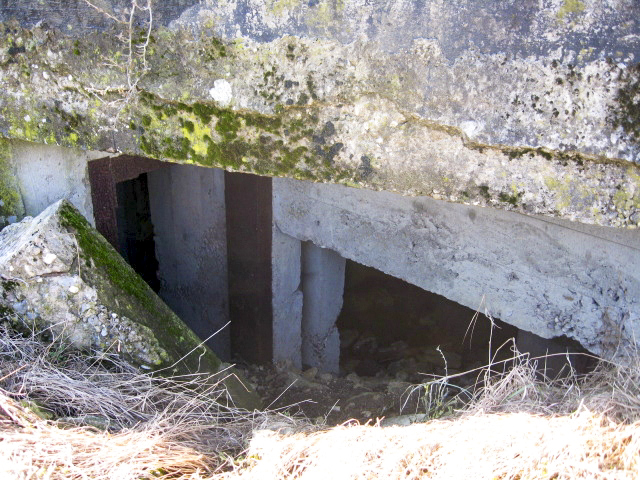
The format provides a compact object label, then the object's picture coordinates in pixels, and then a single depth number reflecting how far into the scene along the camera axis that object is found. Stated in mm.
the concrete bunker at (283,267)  3201
